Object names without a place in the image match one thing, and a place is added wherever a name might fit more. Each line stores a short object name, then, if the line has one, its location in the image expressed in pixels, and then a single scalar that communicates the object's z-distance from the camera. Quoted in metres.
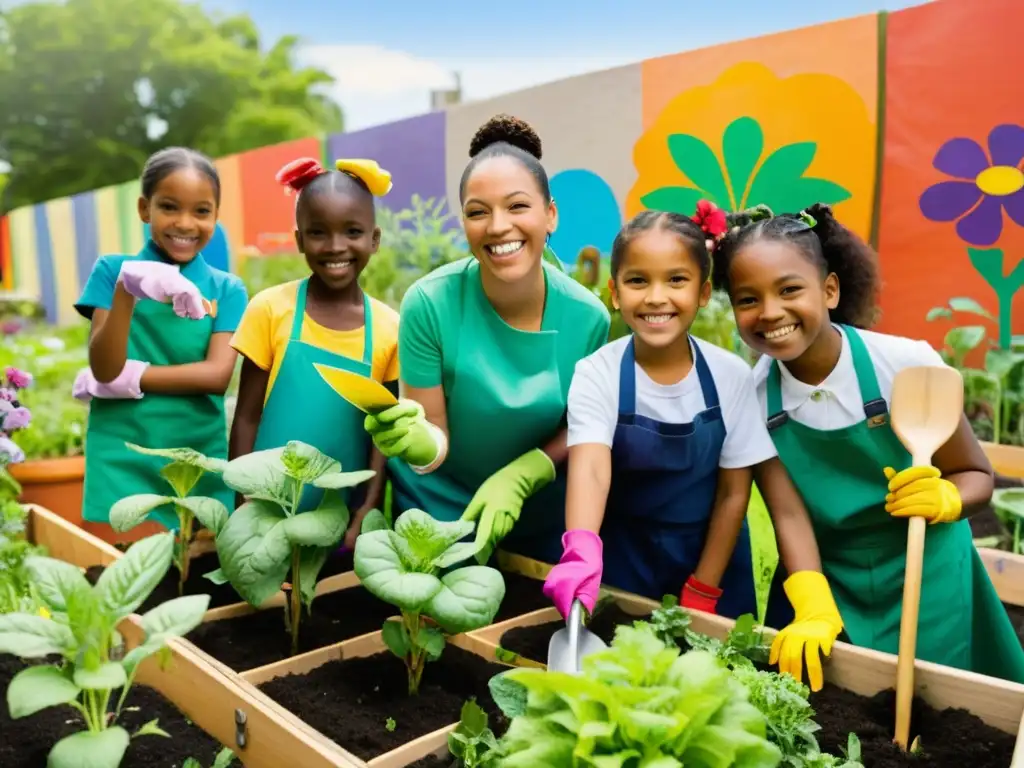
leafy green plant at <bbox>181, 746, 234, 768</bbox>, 1.13
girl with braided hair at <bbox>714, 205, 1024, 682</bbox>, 1.36
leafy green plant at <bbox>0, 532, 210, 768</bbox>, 0.86
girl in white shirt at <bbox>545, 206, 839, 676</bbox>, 1.36
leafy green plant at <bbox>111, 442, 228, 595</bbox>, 1.35
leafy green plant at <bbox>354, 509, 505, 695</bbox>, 1.10
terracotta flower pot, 2.88
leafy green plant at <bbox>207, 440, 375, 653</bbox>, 1.28
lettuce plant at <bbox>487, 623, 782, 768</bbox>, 0.78
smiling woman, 1.53
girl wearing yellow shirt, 1.68
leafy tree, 20.42
